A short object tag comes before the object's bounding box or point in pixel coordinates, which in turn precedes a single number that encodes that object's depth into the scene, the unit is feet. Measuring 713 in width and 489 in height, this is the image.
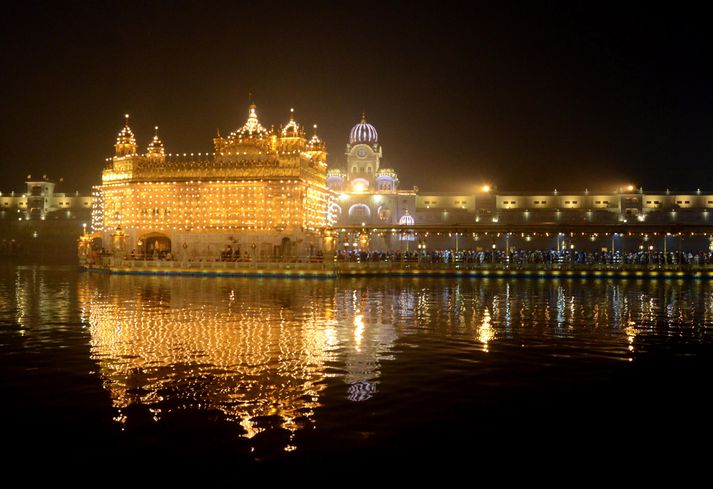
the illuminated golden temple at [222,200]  183.11
